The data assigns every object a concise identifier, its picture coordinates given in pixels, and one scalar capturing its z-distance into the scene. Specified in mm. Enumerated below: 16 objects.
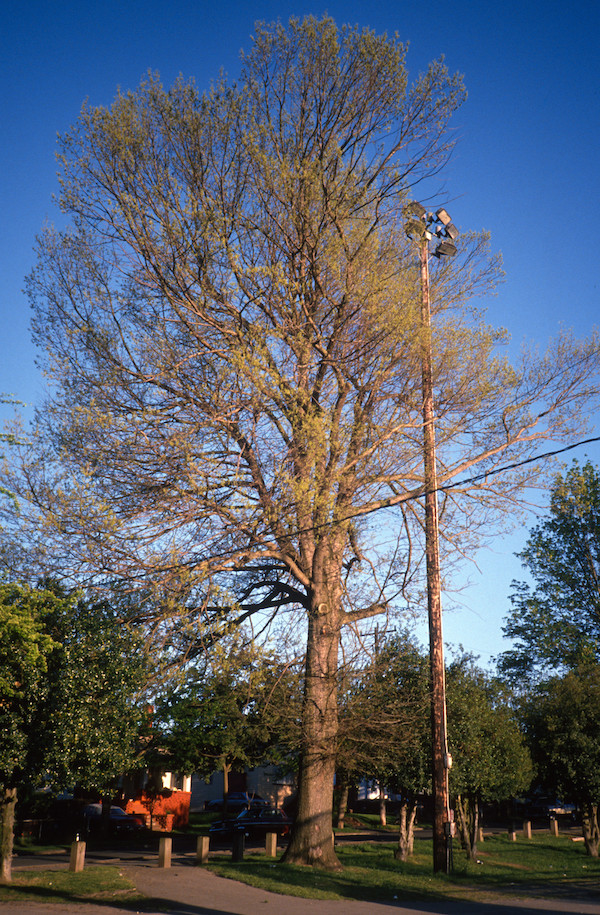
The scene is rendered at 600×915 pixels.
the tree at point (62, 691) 12914
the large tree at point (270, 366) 13328
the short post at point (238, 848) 17781
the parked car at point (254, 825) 28109
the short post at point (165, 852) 16609
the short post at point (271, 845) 19297
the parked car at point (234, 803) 39603
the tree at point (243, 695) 12977
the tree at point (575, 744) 25344
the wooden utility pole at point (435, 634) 14375
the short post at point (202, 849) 17797
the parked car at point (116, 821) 29094
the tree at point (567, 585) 34656
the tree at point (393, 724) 15688
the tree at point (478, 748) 20625
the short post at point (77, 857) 15413
